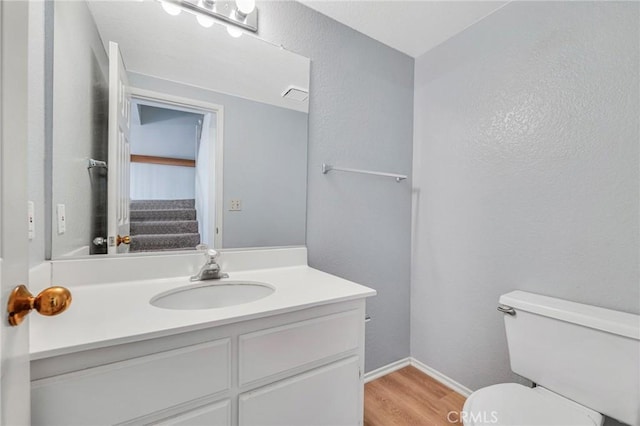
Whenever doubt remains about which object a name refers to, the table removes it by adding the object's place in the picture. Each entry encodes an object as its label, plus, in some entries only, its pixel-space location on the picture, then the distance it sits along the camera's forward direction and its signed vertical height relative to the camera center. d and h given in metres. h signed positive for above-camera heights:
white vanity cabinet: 0.64 -0.48
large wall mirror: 1.05 +0.33
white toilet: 0.96 -0.60
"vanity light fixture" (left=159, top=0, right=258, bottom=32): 1.21 +0.90
